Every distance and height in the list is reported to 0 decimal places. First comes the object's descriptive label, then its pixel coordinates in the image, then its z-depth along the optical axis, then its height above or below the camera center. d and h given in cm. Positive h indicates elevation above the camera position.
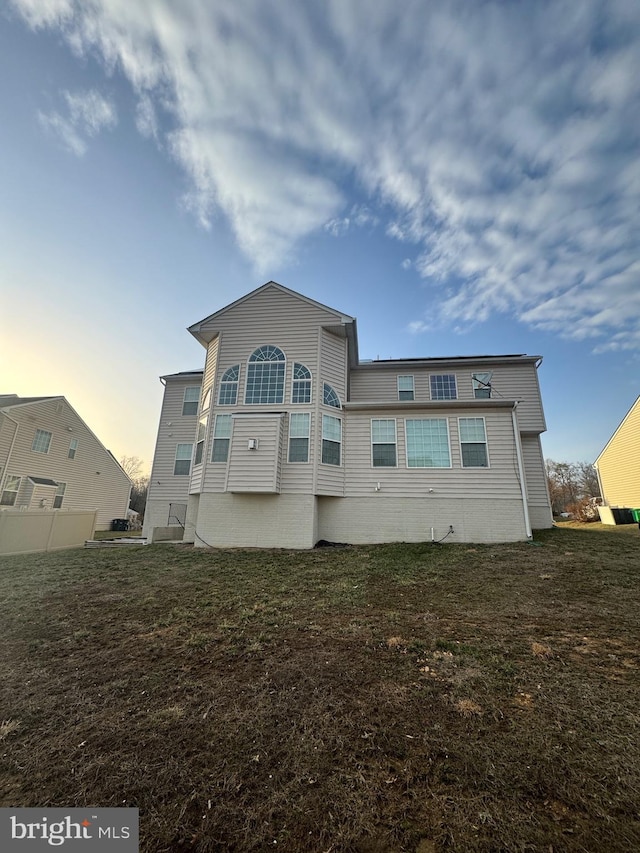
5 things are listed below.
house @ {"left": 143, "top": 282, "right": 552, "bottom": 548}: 1127 +243
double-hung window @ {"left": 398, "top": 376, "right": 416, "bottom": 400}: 1565 +615
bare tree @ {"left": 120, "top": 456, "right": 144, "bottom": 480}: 6025 +921
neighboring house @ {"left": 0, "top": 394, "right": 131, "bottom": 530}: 1806 +322
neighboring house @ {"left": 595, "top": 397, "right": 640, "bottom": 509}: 1877 +373
